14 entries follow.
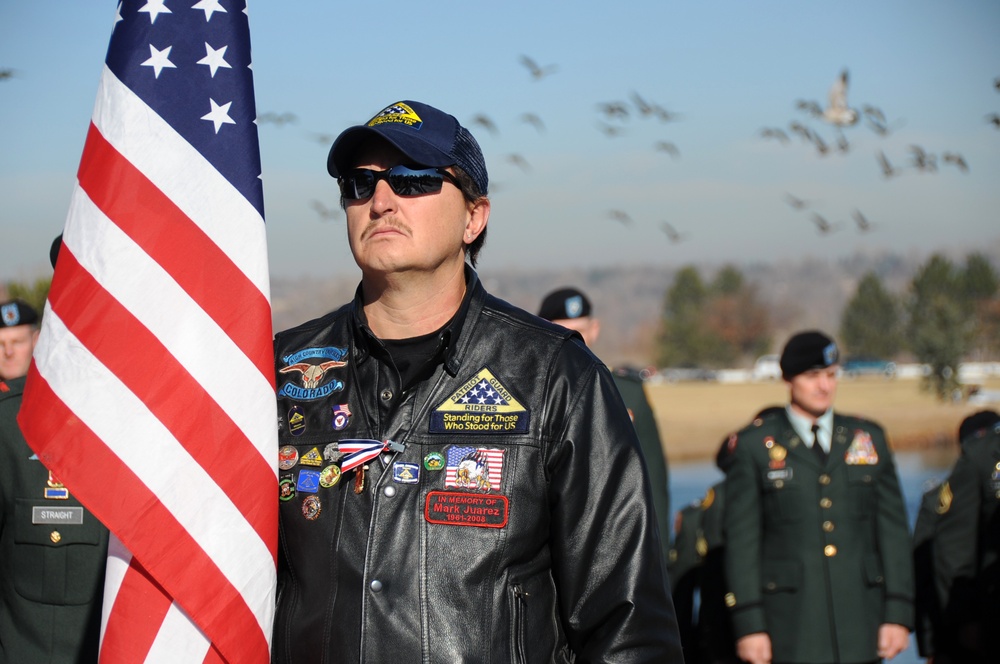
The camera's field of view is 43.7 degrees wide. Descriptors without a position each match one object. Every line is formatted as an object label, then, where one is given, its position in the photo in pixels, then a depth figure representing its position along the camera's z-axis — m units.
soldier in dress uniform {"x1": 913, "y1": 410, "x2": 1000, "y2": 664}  7.39
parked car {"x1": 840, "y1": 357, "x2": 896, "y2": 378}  93.59
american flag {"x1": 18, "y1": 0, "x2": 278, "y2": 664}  2.86
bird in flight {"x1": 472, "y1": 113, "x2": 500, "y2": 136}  22.66
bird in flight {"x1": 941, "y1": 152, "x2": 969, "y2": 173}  20.45
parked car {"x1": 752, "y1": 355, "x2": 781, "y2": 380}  102.12
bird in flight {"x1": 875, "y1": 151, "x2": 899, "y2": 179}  20.06
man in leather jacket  2.88
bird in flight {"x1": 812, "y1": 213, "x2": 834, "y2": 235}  30.11
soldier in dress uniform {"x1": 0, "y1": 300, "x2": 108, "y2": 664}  4.97
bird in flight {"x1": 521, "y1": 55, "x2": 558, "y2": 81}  21.45
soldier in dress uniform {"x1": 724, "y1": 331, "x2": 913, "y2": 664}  7.06
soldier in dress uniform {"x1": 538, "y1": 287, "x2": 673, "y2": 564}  7.93
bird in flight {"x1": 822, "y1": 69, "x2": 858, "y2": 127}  25.22
